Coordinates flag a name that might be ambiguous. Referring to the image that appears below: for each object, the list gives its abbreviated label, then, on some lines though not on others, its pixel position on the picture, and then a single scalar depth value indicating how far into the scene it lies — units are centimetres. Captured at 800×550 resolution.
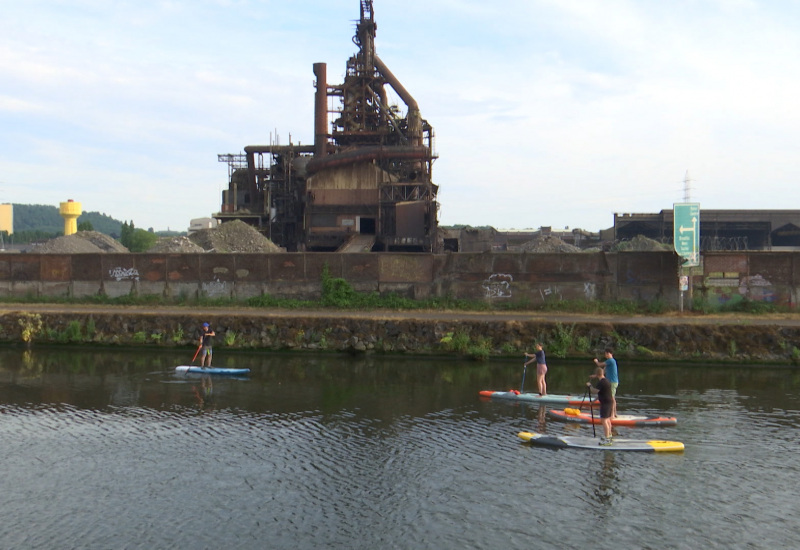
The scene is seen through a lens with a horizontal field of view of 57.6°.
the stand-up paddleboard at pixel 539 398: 2322
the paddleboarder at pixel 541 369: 2391
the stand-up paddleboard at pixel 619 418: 2058
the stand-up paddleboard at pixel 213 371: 2773
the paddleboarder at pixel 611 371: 2058
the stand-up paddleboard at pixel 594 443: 1823
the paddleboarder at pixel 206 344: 2842
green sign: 3381
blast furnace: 6176
